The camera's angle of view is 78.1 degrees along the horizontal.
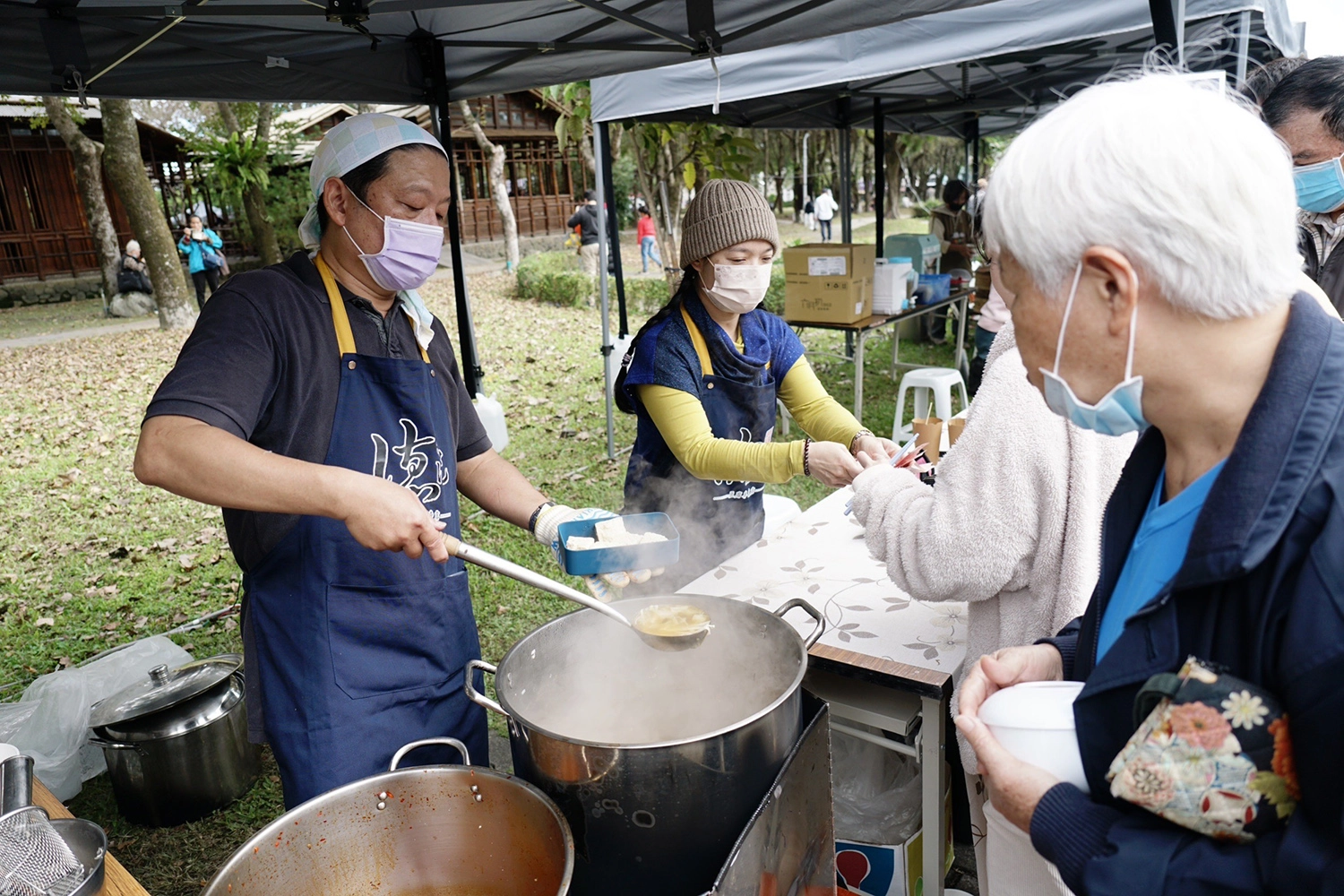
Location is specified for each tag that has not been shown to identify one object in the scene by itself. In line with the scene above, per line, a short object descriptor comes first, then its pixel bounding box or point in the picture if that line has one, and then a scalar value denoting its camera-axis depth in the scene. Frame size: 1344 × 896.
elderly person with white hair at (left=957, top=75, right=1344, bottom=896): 0.84
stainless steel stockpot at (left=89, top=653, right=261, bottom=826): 3.05
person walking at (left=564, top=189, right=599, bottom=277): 17.64
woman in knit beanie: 2.54
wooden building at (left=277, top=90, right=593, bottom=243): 24.67
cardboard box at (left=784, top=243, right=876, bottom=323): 7.07
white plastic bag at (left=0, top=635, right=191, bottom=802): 3.19
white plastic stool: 5.83
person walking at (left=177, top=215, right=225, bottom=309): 15.50
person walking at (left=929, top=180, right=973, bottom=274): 10.70
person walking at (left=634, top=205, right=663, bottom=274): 19.64
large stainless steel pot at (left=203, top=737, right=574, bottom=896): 1.28
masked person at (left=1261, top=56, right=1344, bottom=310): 2.37
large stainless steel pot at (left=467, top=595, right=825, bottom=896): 1.29
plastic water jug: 5.85
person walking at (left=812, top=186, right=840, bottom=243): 25.64
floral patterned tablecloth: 2.14
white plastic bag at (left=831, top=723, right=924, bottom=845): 2.31
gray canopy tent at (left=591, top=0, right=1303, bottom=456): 4.52
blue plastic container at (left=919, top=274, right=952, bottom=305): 8.57
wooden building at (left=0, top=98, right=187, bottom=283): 18.41
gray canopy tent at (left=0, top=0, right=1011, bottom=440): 2.79
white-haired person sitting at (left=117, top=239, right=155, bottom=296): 15.38
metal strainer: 1.13
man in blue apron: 1.61
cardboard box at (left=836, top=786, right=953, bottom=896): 2.25
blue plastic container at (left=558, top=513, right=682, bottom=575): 1.77
